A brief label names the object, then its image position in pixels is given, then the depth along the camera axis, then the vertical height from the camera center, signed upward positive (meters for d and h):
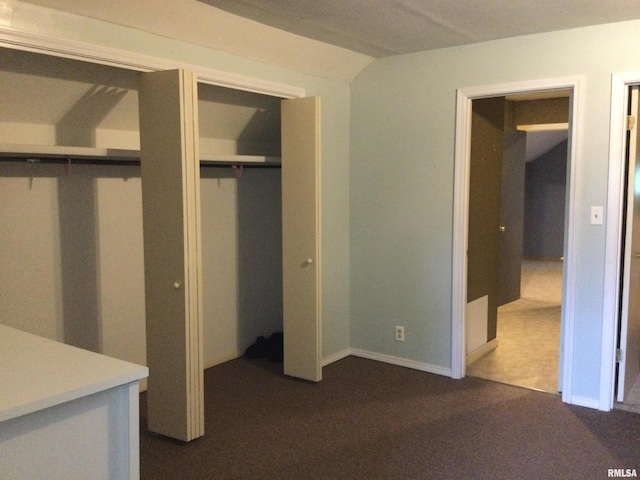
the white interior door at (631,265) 3.39 -0.39
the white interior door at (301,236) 3.74 -0.24
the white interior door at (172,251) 2.86 -0.26
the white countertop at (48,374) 1.45 -0.48
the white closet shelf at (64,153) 2.87 +0.24
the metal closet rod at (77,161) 3.12 +0.22
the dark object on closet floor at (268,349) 4.41 -1.14
